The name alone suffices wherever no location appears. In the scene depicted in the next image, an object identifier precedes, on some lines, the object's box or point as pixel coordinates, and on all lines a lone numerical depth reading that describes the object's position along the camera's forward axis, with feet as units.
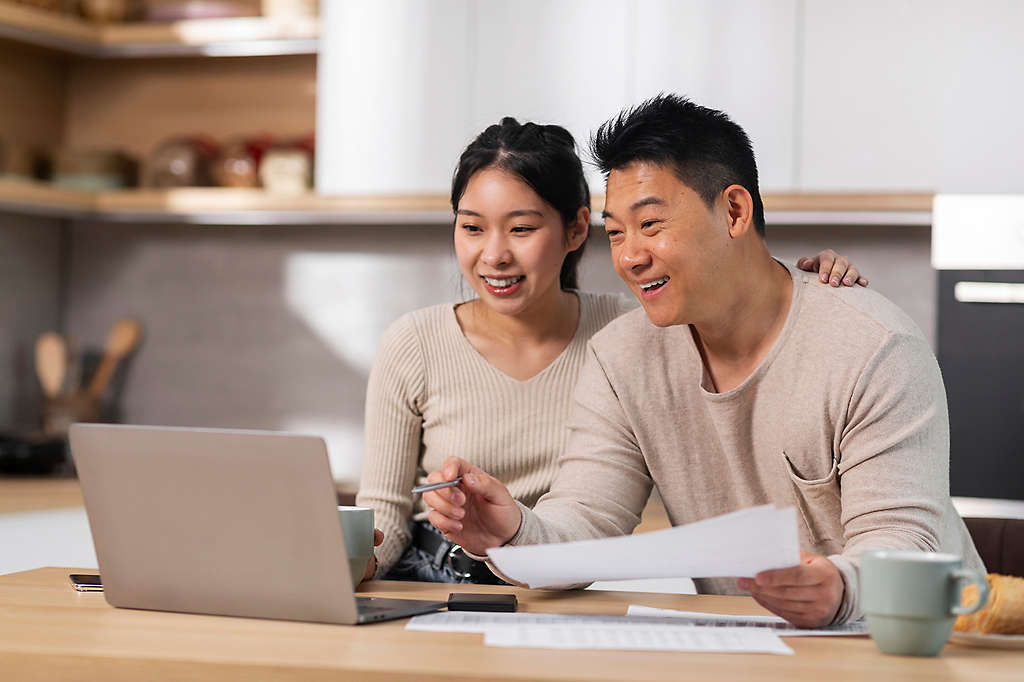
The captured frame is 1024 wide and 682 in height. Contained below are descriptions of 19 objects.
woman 11.70
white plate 8.89
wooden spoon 21.18
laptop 8.84
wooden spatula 21.97
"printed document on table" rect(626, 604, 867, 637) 9.03
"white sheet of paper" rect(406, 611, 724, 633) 9.02
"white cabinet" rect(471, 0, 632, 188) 18.06
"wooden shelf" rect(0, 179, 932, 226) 17.49
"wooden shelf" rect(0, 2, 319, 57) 19.42
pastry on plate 8.95
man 9.94
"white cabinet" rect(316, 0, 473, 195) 18.74
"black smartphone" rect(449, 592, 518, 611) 9.36
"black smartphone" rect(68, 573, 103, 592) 9.65
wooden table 8.41
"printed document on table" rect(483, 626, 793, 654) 8.71
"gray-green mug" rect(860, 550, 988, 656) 8.61
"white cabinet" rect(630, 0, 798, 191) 17.46
